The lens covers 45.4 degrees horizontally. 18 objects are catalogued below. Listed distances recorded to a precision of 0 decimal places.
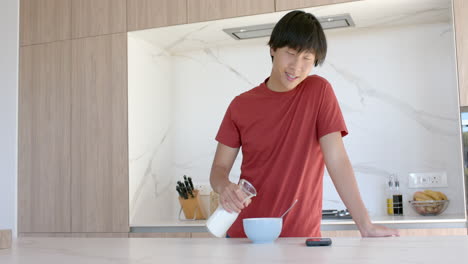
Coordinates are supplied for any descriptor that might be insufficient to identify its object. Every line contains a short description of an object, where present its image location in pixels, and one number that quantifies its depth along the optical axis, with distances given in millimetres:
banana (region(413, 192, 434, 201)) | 2766
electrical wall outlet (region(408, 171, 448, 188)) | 2900
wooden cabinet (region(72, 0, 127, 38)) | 3199
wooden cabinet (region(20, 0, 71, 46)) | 3318
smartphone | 1096
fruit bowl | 2703
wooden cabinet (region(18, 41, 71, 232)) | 3225
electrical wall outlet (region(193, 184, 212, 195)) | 3314
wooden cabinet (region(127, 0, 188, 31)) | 3068
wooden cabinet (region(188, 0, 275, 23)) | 2874
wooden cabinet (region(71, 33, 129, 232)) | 3096
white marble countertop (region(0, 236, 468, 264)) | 900
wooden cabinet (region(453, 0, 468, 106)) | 2527
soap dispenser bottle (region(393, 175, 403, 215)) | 2898
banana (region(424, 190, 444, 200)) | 2760
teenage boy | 1679
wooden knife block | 3207
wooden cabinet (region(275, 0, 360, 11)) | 2754
